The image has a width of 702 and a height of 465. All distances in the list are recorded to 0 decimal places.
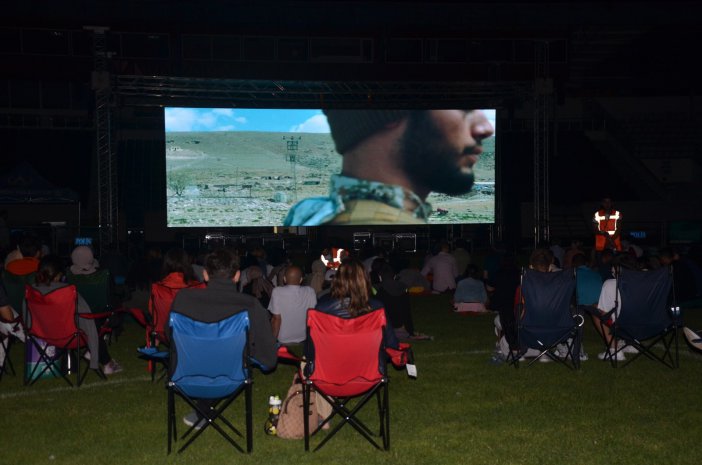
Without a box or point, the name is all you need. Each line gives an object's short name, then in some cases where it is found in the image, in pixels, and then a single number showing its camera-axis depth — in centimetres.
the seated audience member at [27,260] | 1029
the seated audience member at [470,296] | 1357
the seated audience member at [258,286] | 1023
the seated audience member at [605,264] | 1159
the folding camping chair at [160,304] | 786
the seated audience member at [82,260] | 995
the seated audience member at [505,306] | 884
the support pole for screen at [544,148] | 1869
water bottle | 623
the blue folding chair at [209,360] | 548
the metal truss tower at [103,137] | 1700
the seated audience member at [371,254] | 1444
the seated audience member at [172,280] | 788
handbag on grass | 612
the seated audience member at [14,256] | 1181
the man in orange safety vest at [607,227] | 1655
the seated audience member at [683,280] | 1187
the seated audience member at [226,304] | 584
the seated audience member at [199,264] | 1054
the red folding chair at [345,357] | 561
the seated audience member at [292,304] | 850
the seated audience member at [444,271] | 1630
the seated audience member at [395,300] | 945
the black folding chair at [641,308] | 838
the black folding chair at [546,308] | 826
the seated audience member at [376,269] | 1146
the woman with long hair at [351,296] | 594
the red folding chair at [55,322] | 761
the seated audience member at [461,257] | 1747
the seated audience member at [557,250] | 1673
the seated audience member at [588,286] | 1041
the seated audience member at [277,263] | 1043
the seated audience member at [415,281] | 1565
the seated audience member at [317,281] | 1105
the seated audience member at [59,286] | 801
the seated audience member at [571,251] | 1293
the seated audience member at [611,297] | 868
